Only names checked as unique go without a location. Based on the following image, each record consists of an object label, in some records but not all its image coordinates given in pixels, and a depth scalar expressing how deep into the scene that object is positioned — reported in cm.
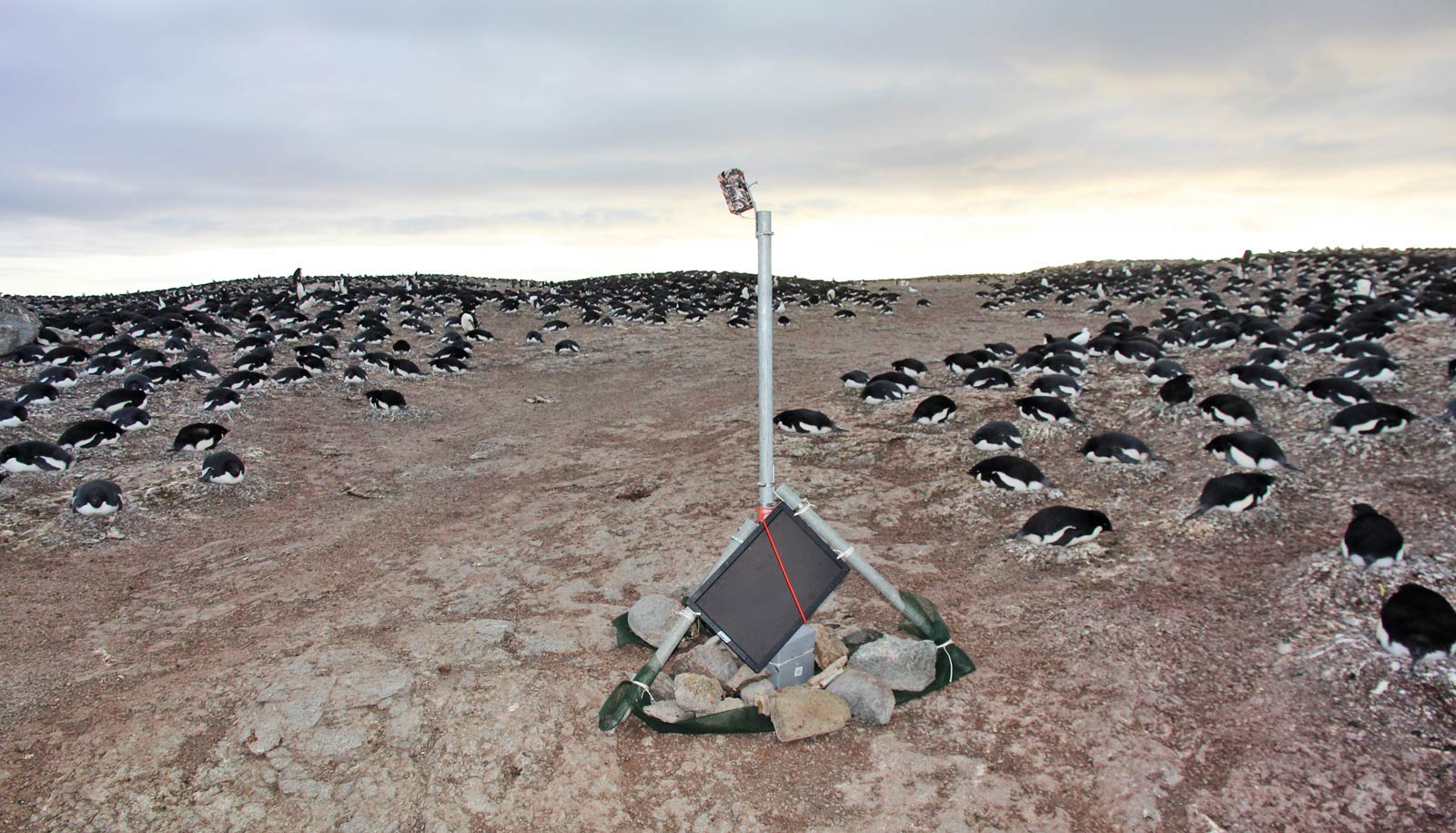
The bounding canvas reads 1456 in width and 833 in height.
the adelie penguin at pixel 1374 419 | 988
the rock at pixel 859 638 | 652
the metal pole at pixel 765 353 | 563
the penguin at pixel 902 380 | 1473
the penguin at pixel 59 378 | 1589
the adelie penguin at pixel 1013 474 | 1004
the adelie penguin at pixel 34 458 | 1134
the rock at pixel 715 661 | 607
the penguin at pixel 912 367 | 1616
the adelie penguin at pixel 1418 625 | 541
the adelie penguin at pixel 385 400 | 1705
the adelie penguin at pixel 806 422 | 1315
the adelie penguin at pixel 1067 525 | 821
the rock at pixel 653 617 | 669
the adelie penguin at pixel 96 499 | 1036
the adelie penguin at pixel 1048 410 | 1229
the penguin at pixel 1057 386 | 1337
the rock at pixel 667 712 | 553
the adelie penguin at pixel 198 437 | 1279
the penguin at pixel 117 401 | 1413
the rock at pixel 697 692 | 566
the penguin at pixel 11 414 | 1339
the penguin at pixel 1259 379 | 1212
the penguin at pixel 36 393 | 1474
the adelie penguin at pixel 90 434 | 1245
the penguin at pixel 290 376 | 1794
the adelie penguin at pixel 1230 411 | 1107
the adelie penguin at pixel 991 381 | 1441
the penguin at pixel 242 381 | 1617
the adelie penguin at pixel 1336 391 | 1078
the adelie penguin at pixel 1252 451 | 958
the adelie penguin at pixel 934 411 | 1288
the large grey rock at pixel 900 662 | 587
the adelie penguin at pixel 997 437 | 1148
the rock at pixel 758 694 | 563
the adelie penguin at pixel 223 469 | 1170
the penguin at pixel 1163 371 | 1320
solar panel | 560
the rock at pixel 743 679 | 590
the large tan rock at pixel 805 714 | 536
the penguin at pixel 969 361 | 1631
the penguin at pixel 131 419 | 1336
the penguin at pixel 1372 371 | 1173
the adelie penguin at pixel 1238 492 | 853
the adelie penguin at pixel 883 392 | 1444
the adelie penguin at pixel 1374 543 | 677
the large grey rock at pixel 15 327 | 1866
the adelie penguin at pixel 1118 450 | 1057
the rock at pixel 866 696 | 557
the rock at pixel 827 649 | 619
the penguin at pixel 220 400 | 1500
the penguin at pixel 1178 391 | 1216
